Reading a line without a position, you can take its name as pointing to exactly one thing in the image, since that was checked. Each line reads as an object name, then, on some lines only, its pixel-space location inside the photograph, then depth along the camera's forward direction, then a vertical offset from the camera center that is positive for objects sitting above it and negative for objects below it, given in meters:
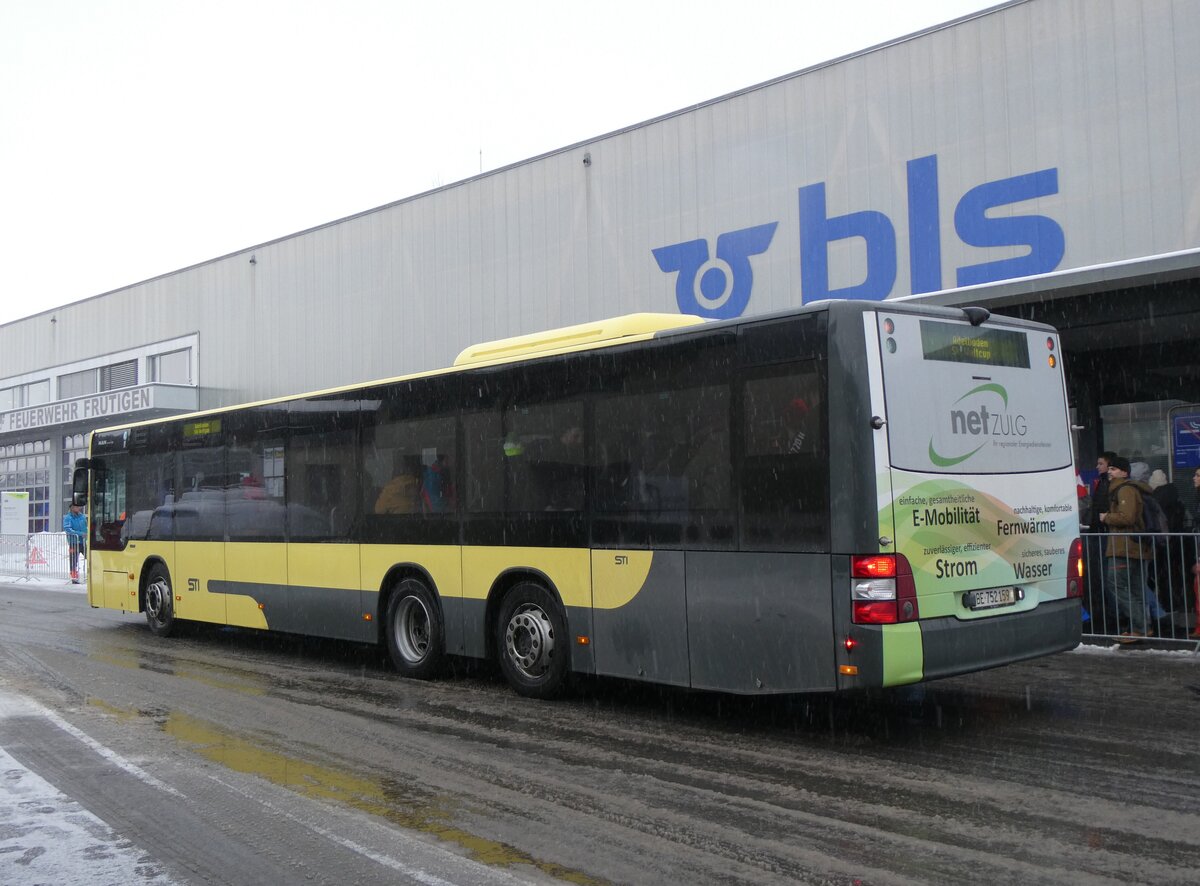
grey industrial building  16.05 +5.50
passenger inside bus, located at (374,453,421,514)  10.48 +0.25
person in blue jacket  26.73 -0.30
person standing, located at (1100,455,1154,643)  11.56 -0.62
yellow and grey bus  7.06 +0.02
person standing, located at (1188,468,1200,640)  11.13 -0.86
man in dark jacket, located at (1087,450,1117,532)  12.19 +0.01
